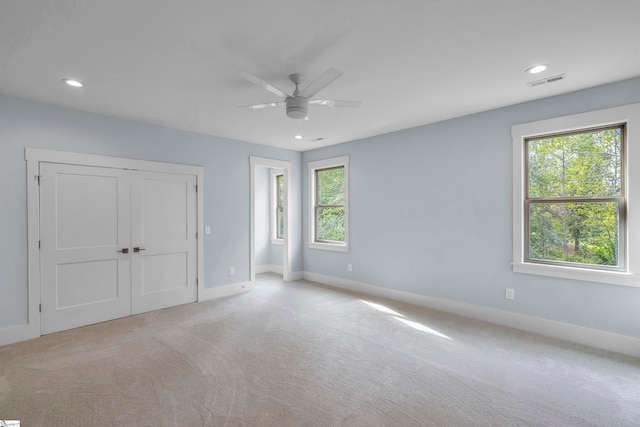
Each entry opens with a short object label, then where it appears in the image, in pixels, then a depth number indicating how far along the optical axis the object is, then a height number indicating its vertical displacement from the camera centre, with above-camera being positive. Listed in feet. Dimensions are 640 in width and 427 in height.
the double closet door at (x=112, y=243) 11.55 -1.24
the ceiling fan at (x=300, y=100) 8.01 +3.30
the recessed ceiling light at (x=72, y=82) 9.32 +4.11
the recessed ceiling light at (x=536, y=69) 8.66 +4.14
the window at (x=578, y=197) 9.74 +0.50
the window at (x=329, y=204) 18.39 +0.56
